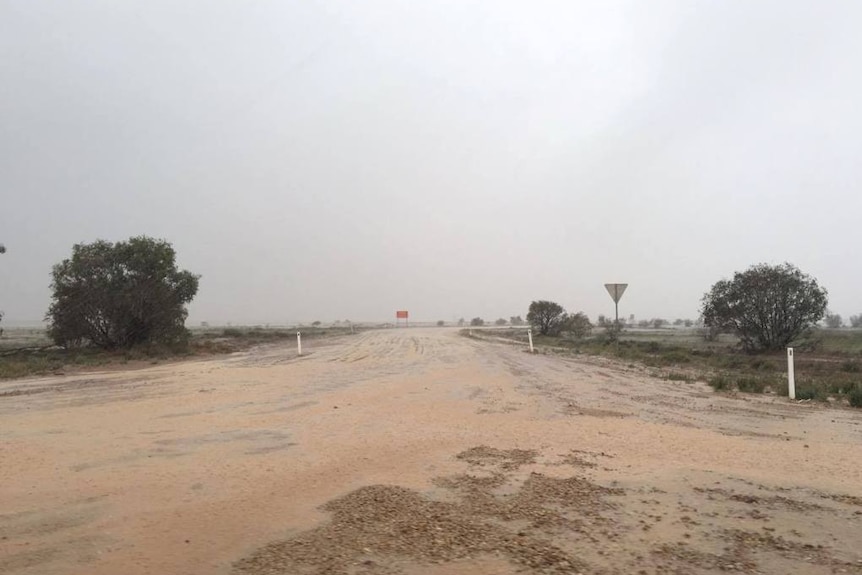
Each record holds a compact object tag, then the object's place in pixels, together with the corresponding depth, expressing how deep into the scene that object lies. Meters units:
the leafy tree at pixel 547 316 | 55.75
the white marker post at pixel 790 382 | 13.10
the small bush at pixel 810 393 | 13.15
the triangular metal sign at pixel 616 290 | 23.88
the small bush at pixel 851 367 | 20.87
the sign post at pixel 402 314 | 112.99
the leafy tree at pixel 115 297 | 29.55
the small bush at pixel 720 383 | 14.92
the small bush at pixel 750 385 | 14.64
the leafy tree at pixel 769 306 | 30.09
